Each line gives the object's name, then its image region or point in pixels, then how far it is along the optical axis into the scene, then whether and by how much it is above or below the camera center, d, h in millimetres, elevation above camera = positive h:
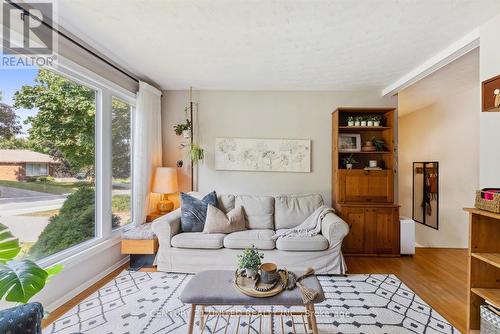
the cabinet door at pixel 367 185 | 3432 -304
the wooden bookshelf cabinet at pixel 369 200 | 3352 -528
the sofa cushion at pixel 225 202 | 3377 -560
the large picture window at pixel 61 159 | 1928 +58
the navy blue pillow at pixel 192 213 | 3002 -648
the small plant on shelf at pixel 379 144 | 3547 +328
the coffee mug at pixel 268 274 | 1676 -813
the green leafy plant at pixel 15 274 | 1173 -606
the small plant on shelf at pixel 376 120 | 3512 +711
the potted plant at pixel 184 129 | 3754 +591
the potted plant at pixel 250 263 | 1733 -754
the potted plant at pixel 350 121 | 3541 +687
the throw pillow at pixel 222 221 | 2941 -748
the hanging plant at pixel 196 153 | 3607 +188
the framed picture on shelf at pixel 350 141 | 3658 +380
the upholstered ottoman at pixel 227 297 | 1537 -904
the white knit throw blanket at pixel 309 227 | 2879 -844
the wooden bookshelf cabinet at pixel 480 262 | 1794 -768
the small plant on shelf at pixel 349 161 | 3550 +64
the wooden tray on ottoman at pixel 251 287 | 1554 -876
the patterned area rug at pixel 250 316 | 1878 -1349
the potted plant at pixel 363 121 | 3508 +681
